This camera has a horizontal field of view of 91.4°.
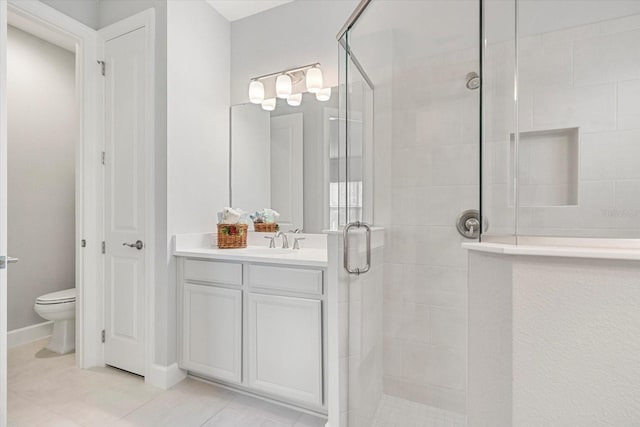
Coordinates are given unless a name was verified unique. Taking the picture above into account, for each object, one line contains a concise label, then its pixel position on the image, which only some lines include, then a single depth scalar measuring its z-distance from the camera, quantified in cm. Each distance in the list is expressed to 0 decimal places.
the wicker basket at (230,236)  218
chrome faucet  223
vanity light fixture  218
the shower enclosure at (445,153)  127
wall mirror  217
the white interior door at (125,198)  208
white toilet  233
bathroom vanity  164
